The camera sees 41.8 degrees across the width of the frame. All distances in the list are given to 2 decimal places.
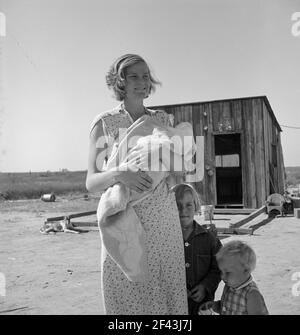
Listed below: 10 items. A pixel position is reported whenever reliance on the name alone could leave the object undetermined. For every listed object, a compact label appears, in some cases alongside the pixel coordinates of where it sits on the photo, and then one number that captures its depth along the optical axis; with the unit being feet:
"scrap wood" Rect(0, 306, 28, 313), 12.50
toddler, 6.84
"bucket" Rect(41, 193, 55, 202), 73.72
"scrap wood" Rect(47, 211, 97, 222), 34.43
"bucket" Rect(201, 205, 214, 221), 30.76
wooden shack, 40.57
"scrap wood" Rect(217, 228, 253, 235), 25.15
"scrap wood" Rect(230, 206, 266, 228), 26.63
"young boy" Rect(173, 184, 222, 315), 7.14
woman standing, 5.84
